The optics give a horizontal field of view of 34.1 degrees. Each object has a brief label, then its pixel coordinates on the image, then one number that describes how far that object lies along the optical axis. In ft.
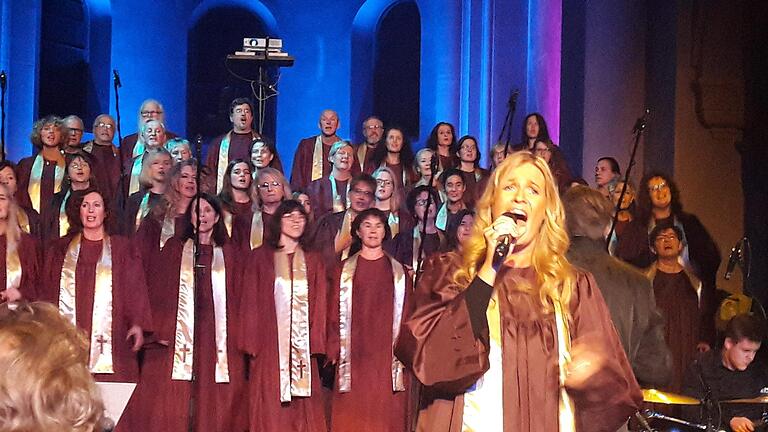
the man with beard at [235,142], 35.47
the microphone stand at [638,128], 26.01
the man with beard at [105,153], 34.45
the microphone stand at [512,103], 29.42
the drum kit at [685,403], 17.57
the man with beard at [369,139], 36.73
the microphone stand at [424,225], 25.98
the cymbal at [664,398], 17.54
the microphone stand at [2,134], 31.09
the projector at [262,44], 37.01
